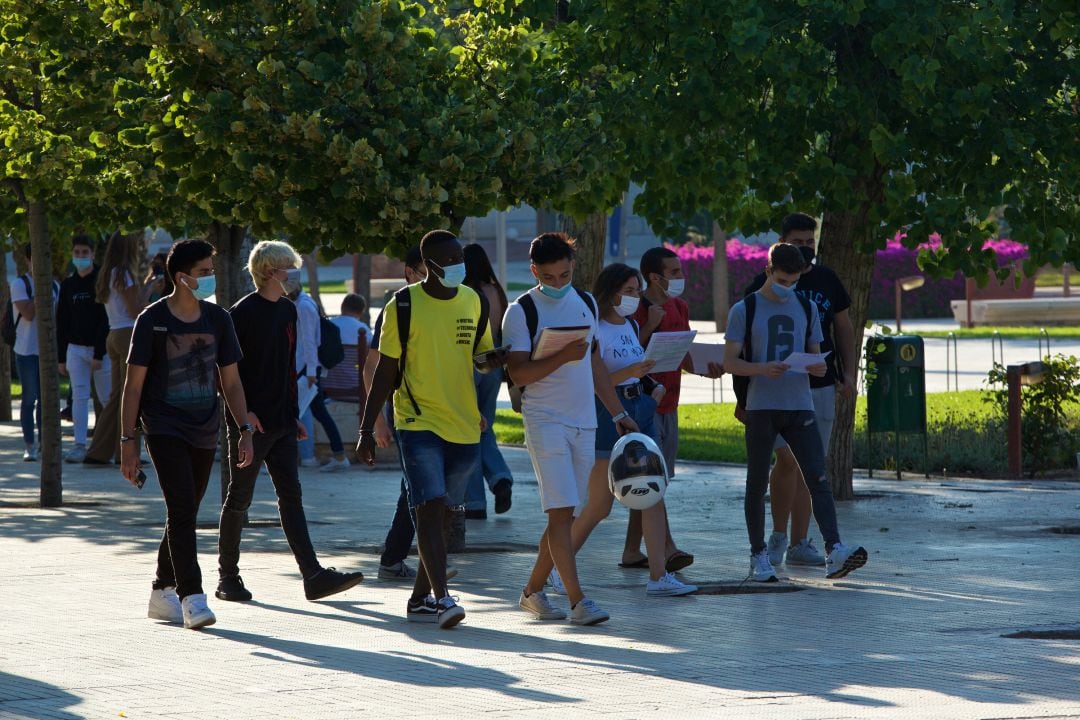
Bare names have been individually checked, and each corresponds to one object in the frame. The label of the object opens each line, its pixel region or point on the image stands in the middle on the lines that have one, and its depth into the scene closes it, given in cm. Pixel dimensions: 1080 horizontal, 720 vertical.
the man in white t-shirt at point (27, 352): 3203
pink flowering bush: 9025
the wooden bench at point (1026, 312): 7950
